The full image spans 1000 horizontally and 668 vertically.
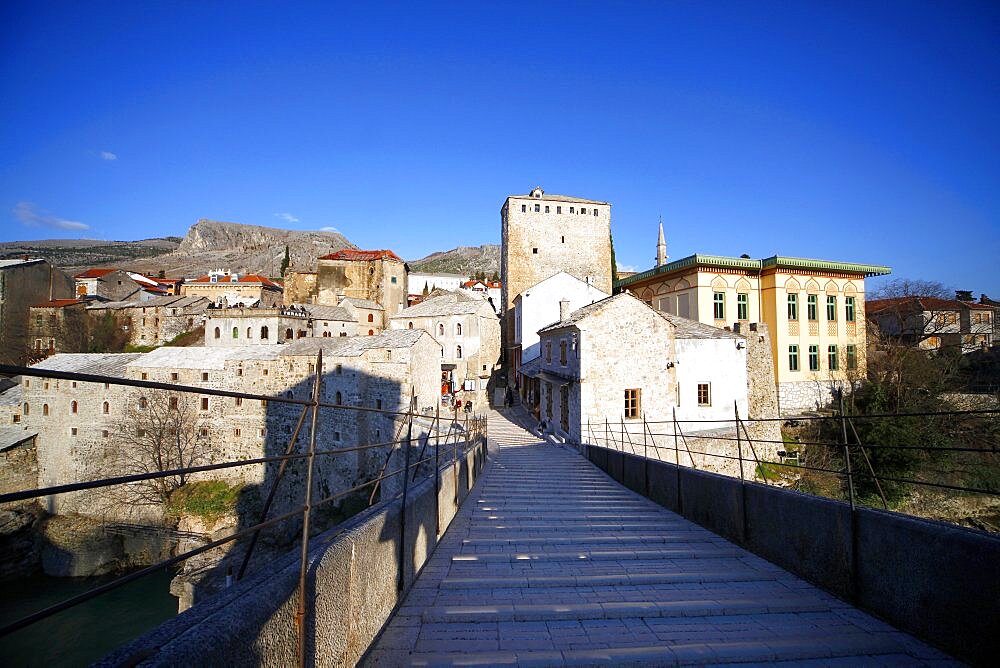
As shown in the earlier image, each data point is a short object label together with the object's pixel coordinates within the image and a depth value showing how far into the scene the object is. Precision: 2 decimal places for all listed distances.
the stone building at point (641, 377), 21.25
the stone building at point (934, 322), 33.41
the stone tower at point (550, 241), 41.47
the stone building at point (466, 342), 40.25
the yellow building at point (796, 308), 29.80
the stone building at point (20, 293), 39.81
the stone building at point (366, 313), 48.51
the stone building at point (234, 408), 27.50
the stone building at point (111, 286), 54.29
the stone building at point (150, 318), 46.84
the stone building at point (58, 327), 42.12
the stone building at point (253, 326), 41.81
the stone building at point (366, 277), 55.56
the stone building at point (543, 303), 33.94
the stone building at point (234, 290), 56.28
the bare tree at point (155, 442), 28.81
